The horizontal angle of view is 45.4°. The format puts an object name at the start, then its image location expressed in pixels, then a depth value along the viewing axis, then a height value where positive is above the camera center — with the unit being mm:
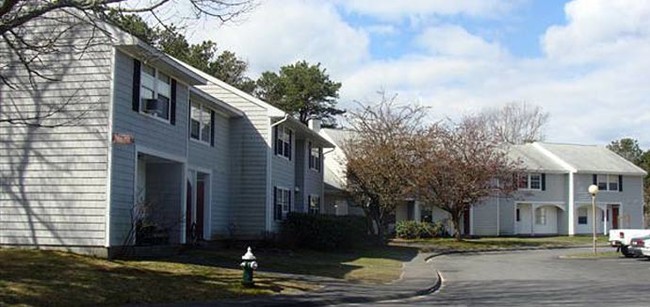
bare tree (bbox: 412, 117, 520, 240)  43812 +2467
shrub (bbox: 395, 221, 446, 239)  49031 -1075
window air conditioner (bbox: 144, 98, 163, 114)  21547 +2896
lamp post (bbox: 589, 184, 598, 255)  36256 +1173
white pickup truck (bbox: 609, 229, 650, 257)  34294 -997
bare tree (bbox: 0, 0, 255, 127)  19797 +4062
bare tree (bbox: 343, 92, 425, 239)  42469 +2607
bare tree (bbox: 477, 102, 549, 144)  80006 +8200
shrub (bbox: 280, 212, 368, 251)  31719 -835
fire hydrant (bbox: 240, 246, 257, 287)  16703 -1226
